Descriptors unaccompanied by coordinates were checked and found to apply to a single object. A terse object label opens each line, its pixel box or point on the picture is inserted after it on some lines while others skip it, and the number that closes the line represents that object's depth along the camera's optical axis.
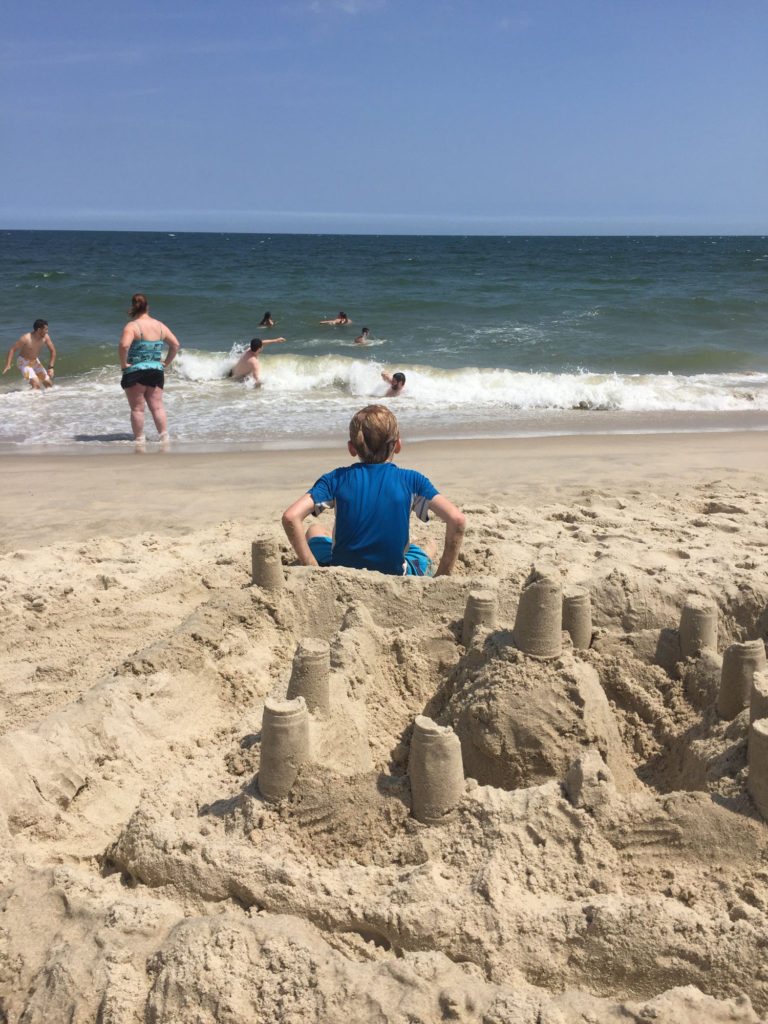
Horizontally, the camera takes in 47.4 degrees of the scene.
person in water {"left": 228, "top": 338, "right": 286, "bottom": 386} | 12.60
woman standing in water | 8.01
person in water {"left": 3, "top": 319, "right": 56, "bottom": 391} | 11.84
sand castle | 1.87
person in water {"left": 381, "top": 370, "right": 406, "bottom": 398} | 12.06
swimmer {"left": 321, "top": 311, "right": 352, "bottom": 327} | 20.22
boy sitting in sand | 3.48
